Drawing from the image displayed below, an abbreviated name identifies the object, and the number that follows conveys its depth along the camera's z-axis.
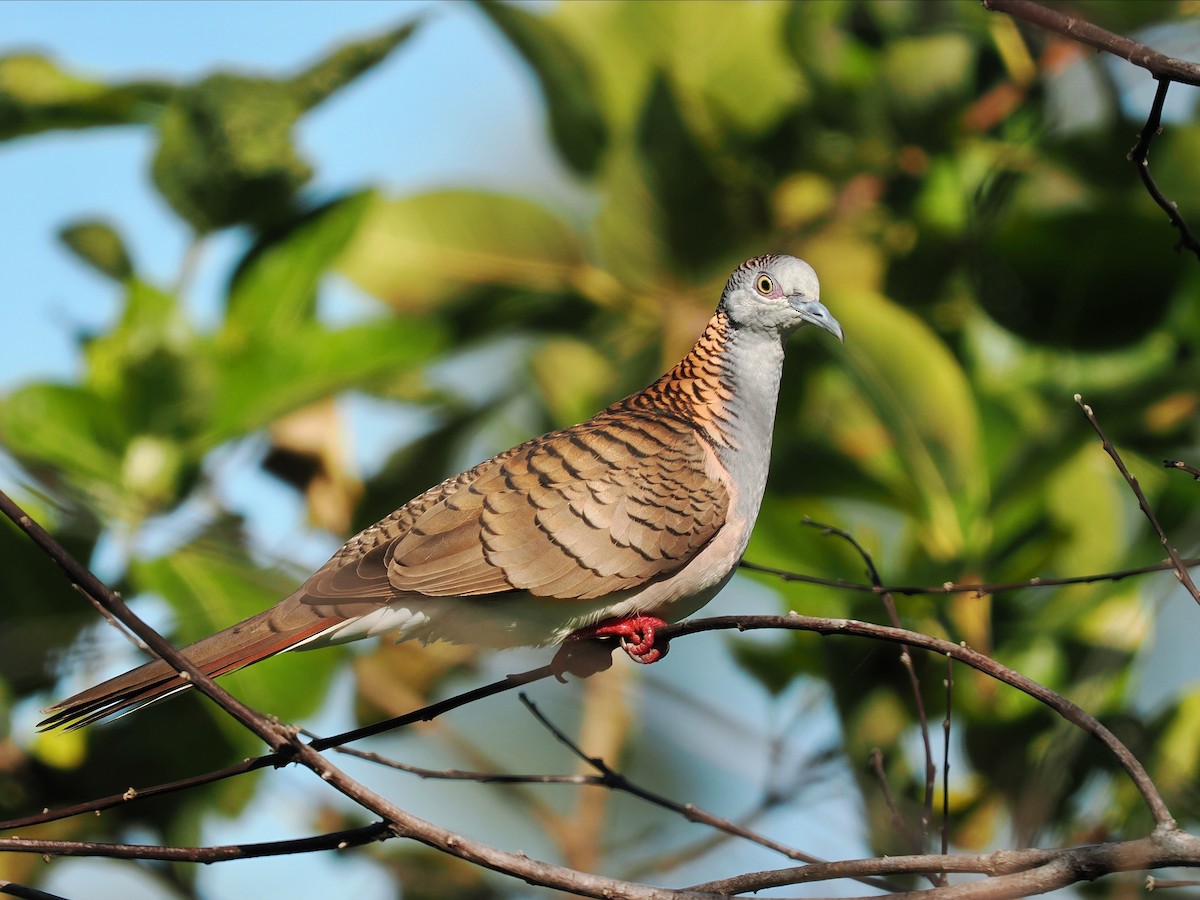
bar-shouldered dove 4.77
